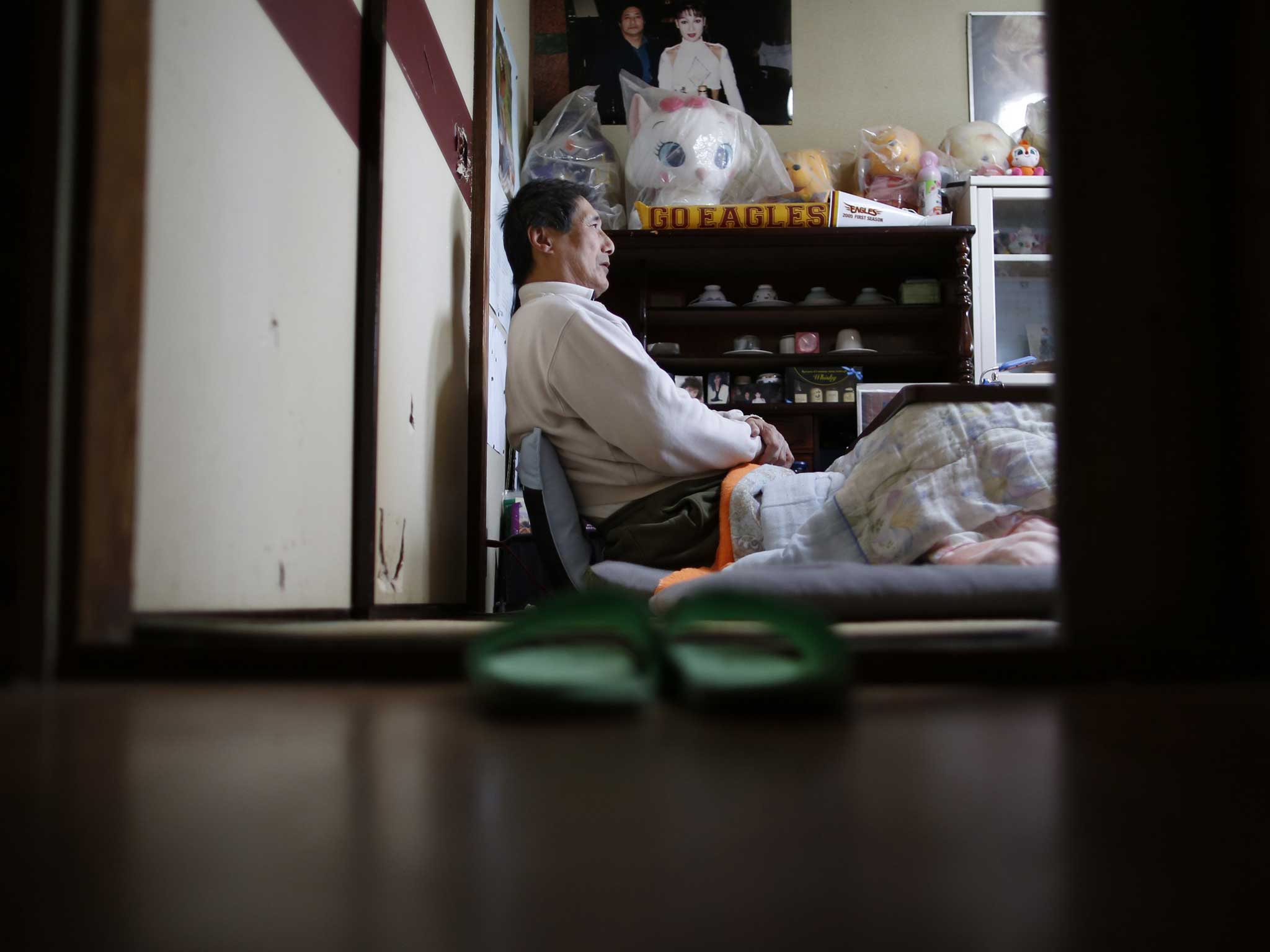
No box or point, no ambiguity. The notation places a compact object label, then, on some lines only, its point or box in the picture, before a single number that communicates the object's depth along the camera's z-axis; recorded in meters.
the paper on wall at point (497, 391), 2.54
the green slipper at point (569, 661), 0.47
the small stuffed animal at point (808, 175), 3.39
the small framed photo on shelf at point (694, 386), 3.35
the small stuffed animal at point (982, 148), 3.39
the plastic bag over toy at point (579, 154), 3.31
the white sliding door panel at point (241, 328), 0.87
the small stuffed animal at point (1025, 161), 3.34
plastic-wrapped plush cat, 3.19
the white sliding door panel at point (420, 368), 1.64
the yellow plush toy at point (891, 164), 3.38
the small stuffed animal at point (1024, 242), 3.36
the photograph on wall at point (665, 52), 3.67
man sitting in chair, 1.79
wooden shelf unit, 3.21
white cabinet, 3.26
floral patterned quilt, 1.37
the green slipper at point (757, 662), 0.47
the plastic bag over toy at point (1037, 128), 3.43
